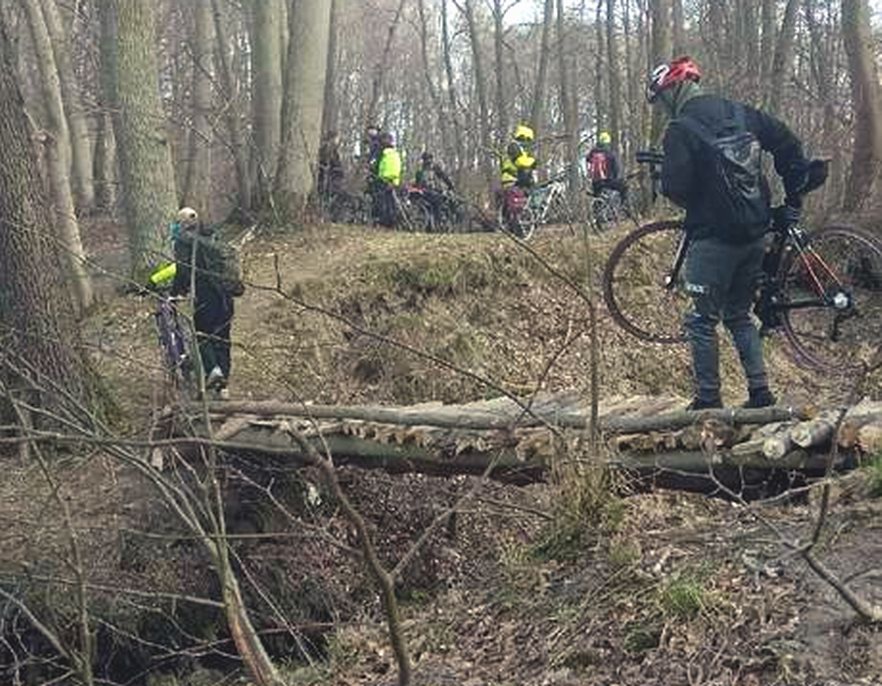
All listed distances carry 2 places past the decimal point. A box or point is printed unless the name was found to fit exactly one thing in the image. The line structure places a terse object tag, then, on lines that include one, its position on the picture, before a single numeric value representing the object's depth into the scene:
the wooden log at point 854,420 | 5.23
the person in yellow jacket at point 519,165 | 15.63
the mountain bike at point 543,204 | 15.74
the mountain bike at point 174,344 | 9.20
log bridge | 5.36
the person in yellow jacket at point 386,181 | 16.80
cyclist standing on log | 5.84
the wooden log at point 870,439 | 5.12
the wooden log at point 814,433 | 5.29
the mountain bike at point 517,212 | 15.57
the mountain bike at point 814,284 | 6.97
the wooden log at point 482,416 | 5.65
